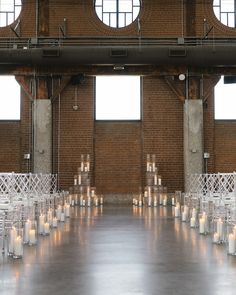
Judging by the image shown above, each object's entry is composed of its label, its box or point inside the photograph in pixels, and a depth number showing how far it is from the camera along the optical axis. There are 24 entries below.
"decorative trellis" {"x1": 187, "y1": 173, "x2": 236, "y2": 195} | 13.59
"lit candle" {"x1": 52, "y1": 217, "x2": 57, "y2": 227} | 10.52
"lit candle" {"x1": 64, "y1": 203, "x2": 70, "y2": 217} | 12.48
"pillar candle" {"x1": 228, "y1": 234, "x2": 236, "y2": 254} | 7.12
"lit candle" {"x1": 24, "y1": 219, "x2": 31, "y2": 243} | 8.17
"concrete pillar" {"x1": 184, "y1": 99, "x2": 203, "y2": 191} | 17.34
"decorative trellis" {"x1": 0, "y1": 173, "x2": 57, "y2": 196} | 8.84
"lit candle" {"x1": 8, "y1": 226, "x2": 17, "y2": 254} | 7.00
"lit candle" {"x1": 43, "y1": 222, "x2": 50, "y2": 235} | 9.40
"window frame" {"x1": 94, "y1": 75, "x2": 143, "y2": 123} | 18.54
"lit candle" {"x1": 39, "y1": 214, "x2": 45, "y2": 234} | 9.39
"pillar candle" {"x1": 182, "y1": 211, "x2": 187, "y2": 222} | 11.73
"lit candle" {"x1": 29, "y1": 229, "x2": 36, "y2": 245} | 8.13
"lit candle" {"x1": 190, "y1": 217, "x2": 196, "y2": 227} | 10.62
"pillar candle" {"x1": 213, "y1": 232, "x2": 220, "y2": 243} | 8.30
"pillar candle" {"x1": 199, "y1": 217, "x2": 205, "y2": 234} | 9.49
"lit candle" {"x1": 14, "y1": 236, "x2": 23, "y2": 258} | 6.91
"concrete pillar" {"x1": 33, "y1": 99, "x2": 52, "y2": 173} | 17.27
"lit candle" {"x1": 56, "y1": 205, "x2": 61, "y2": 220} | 11.63
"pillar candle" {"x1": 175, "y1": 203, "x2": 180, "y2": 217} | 12.88
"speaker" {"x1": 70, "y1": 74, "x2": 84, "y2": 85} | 17.89
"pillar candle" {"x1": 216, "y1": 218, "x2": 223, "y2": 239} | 8.36
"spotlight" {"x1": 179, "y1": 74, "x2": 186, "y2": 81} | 17.61
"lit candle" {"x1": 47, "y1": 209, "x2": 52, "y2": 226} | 10.30
